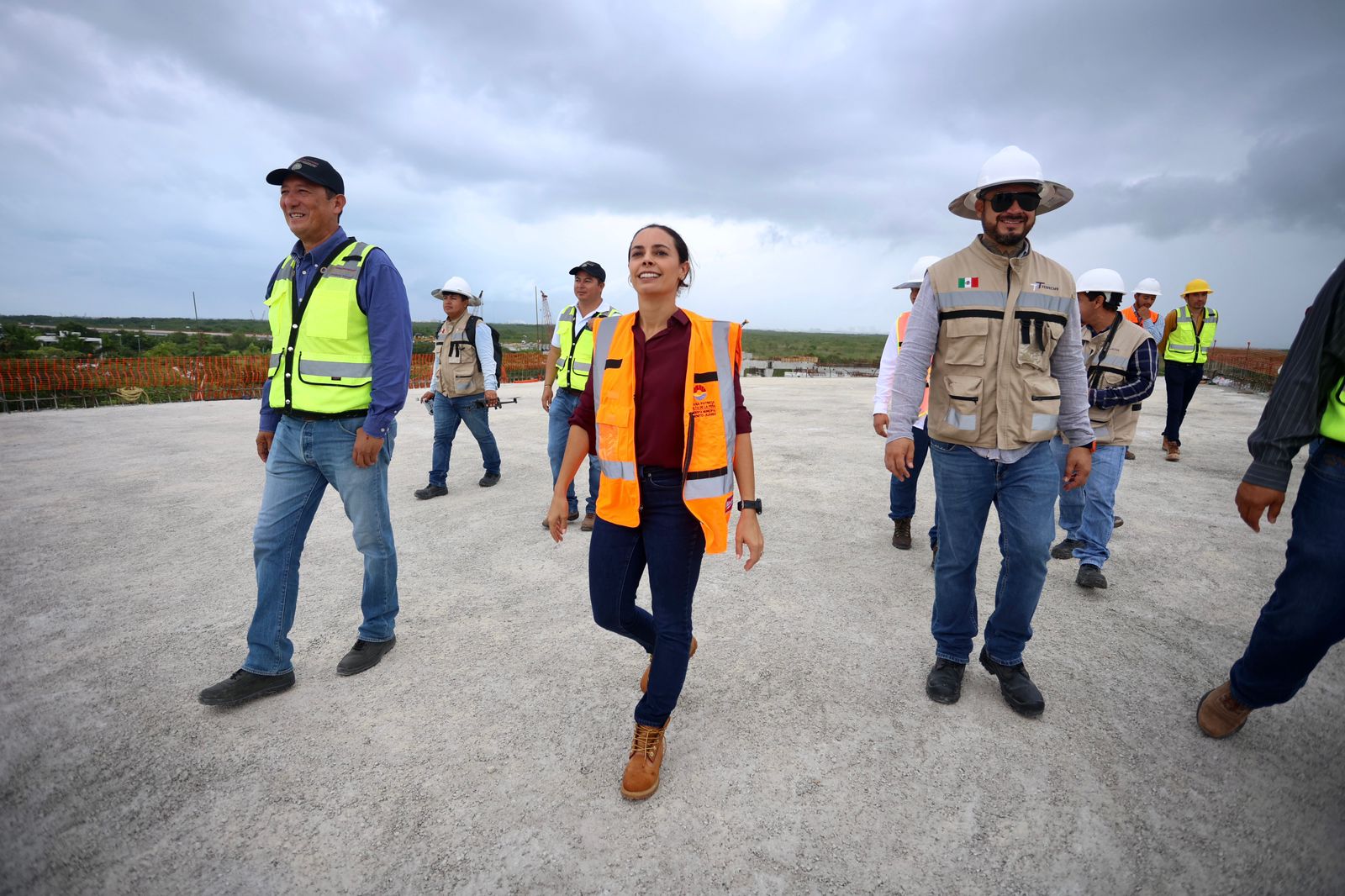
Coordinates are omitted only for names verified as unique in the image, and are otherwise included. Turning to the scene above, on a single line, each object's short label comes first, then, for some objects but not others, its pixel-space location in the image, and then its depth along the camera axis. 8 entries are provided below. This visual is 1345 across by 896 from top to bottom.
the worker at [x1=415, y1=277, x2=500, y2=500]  6.22
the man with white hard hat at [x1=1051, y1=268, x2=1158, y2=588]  4.12
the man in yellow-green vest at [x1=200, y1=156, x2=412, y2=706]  2.77
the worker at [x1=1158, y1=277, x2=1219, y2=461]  7.92
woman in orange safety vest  2.18
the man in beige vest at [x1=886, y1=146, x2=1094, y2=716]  2.60
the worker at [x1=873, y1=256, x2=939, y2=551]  4.63
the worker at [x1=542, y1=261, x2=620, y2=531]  5.16
